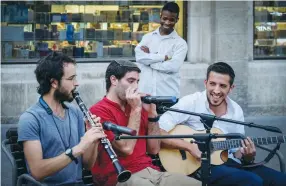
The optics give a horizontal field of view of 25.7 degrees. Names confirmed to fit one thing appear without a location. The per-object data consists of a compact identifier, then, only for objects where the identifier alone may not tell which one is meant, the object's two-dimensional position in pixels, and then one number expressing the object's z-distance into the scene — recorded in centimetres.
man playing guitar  479
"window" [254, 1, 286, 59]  1045
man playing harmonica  429
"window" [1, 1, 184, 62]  959
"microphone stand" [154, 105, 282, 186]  393
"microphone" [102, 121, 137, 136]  356
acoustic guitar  489
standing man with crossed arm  683
